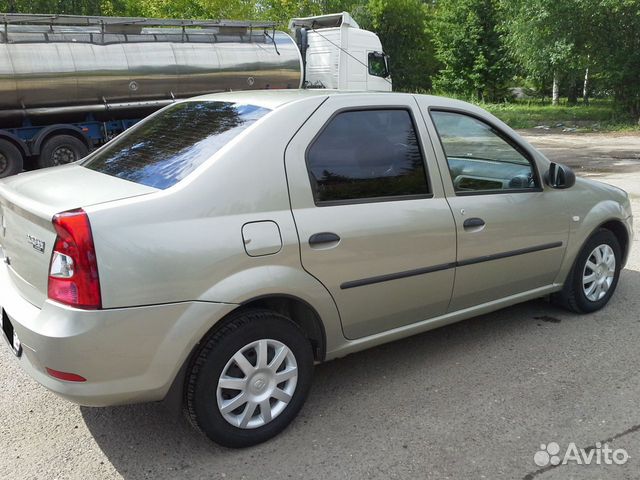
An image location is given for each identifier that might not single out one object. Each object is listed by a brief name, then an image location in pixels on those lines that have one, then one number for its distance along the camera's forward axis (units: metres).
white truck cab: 16.19
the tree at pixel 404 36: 41.44
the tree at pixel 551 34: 21.08
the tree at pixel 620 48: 21.14
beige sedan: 2.48
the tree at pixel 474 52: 33.62
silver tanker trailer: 11.15
